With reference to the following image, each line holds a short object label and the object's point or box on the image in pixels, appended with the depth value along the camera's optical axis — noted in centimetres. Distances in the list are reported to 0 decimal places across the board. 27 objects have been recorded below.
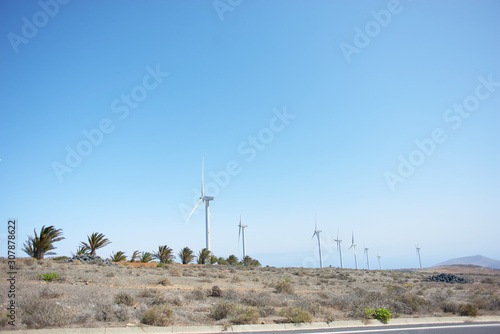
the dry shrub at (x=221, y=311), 1219
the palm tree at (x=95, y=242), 3656
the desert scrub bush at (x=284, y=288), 2125
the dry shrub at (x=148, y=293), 1497
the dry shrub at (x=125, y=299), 1316
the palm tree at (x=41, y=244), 2950
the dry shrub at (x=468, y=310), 1414
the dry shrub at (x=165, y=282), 2053
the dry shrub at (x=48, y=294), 1286
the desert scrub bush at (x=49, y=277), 1702
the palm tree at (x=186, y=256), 4519
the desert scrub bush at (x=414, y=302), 1568
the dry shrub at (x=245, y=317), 1134
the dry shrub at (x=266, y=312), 1308
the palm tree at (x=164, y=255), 4378
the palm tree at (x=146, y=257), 4325
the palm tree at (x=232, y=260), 5369
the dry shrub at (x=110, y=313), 1073
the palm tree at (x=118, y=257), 3984
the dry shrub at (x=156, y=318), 1038
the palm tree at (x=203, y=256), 4628
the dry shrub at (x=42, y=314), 930
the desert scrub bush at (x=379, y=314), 1277
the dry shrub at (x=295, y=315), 1161
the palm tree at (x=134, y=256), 4213
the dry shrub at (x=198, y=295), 1591
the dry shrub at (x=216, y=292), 1719
